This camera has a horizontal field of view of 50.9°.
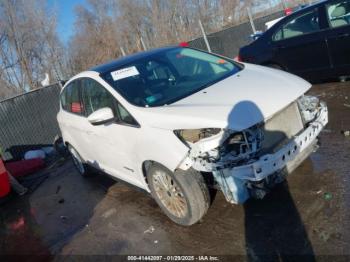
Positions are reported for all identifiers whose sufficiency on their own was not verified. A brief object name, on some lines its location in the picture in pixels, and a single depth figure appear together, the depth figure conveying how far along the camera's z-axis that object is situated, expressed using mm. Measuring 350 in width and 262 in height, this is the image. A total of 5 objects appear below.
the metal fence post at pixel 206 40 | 14002
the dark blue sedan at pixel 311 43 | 6309
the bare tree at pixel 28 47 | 17719
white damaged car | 3334
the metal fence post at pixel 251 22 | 16719
